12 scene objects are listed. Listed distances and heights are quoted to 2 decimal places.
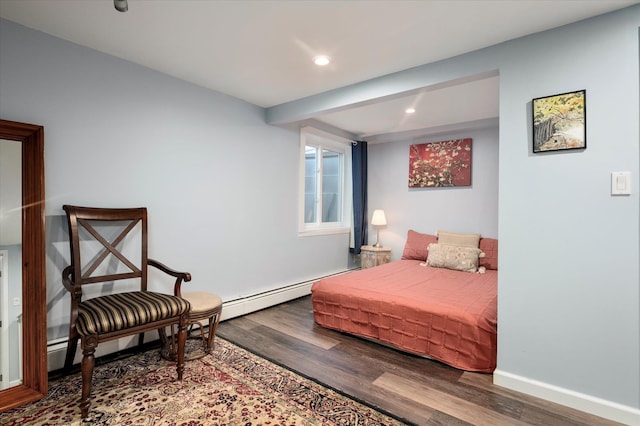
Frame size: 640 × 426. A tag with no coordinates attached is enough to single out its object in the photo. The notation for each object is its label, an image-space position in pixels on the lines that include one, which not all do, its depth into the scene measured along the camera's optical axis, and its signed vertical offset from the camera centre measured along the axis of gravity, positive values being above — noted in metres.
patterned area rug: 1.81 -1.13
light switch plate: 1.80 +0.15
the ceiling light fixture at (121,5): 1.77 +1.14
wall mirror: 2.03 -0.30
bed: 2.38 -0.78
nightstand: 4.80 -0.64
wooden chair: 1.93 -0.55
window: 4.43 +0.44
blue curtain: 5.07 +0.40
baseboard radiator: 2.31 -1.01
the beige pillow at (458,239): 4.13 -0.35
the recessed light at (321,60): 2.46 +1.16
